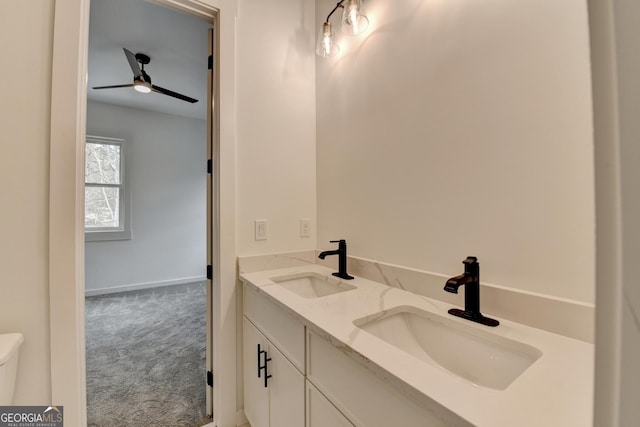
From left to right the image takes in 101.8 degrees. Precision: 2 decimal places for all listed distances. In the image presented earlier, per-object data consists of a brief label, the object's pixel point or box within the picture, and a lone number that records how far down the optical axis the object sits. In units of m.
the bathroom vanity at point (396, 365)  0.51
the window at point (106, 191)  3.57
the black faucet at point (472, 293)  0.85
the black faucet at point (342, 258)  1.41
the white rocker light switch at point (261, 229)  1.55
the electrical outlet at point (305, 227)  1.72
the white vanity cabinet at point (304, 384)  0.63
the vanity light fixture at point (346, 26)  1.32
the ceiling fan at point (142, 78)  2.36
